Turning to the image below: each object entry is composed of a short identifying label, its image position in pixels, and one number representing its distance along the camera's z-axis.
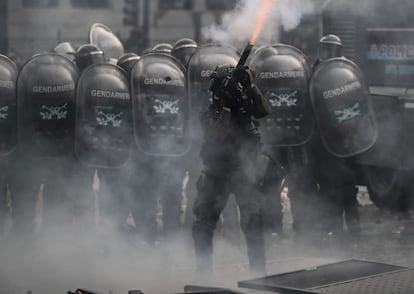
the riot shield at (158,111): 19.25
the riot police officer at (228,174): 15.91
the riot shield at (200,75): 19.55
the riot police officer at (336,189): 20.03
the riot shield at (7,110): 19.03
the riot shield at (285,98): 19.30
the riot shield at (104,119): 19.03
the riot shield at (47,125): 19.16
